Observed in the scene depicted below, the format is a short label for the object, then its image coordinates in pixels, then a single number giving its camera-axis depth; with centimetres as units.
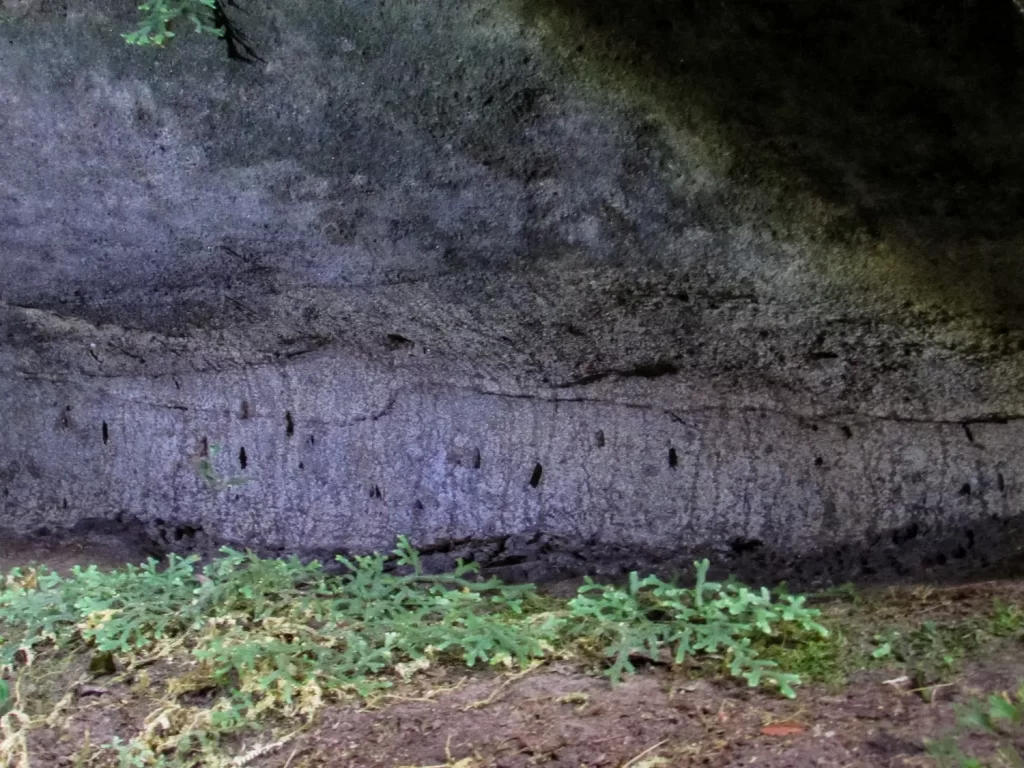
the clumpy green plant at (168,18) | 215
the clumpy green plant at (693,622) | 171
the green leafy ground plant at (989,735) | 119
